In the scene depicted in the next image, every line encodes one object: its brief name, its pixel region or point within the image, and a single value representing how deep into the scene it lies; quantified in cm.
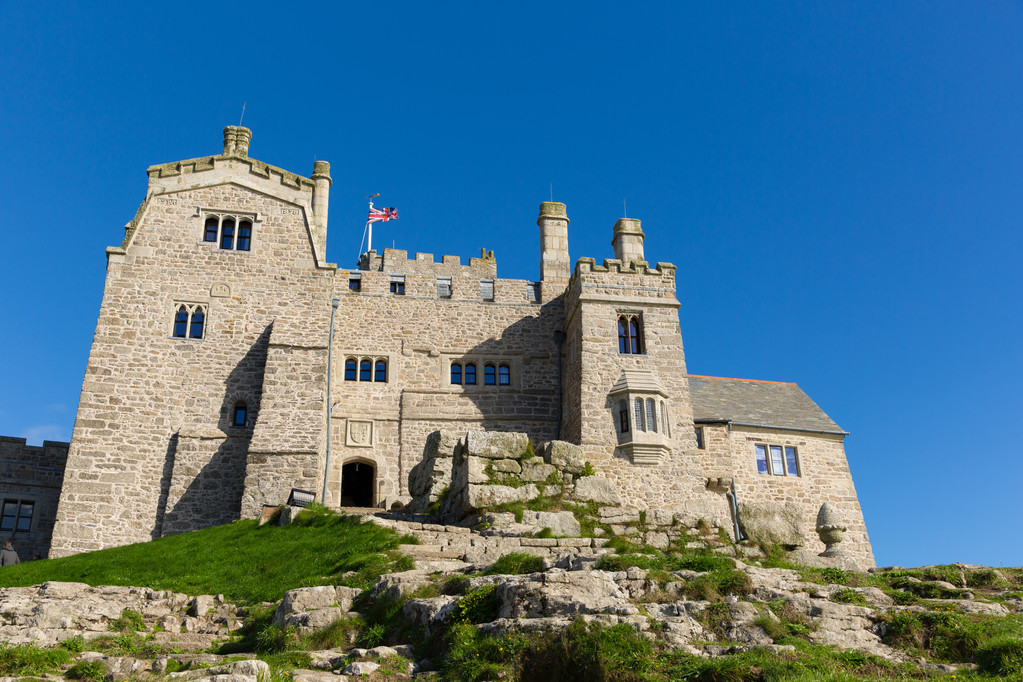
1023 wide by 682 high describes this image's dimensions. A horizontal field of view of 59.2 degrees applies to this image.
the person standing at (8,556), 2438
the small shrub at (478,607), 1249
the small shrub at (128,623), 1475
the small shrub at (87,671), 1143
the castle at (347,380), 2734
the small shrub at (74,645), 1291
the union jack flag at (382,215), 3550
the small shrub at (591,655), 1038
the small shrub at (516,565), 1466
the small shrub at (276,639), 1310
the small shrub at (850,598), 1304
